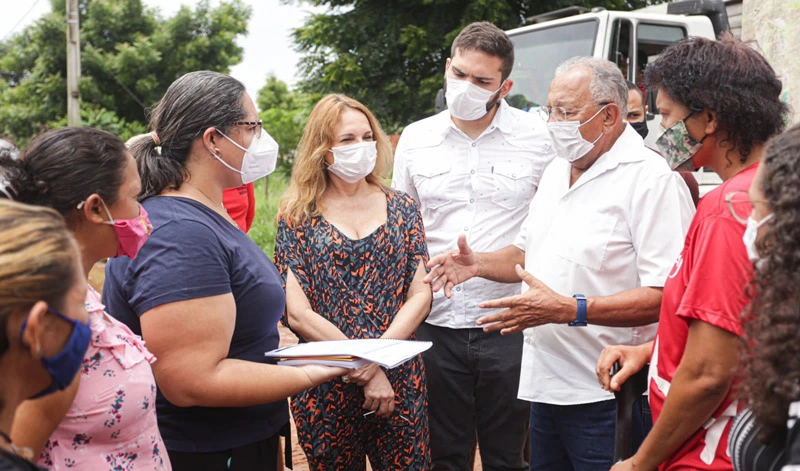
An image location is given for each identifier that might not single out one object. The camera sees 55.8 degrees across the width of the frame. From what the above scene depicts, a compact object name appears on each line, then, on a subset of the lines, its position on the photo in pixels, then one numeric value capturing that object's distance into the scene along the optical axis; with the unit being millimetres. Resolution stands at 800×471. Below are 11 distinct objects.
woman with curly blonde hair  2955
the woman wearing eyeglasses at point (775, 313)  1317
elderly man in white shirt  2561
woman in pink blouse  1803
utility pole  15984
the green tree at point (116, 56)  24469
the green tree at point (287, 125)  18000
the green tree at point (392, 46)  16062
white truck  7504
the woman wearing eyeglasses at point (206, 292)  2047
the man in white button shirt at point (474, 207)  3432
